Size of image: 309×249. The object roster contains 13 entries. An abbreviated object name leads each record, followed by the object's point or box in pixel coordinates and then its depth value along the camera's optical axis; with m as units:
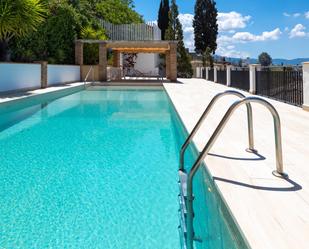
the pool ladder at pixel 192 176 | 2.15
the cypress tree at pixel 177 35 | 23.77
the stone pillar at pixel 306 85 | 6.25
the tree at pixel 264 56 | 79.86
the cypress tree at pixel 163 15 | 31.70
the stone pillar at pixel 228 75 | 14.29
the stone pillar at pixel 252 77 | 10.30
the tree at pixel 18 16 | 9.79
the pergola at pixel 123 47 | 16.64
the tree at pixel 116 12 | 27.54
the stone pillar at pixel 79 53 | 17.46
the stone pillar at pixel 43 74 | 12.96
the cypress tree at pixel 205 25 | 35.06
